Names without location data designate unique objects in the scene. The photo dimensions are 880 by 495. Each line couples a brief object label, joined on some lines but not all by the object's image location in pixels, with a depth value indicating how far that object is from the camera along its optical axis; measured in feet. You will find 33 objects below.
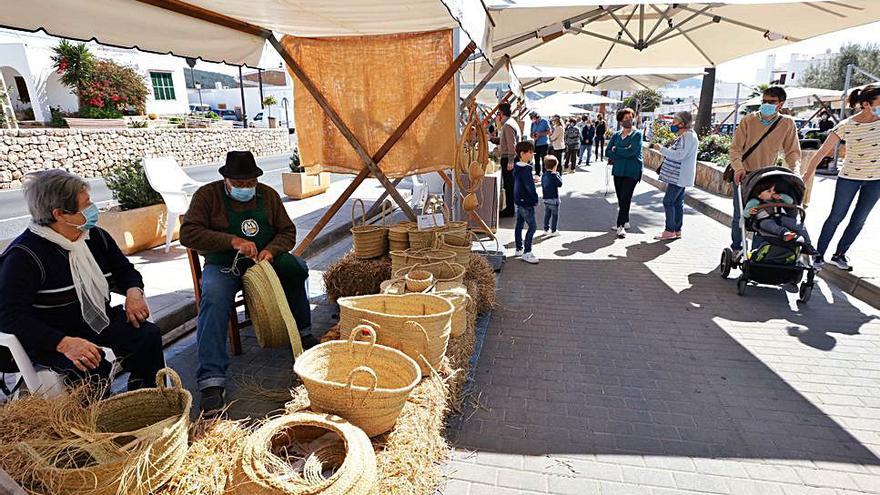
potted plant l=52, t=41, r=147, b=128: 58.68
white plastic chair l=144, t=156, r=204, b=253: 19.49
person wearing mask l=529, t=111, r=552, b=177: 42.24
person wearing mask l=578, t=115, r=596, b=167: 59.52
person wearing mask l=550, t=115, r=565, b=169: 46.93
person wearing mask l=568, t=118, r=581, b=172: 51.19
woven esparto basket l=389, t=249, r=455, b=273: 12.90
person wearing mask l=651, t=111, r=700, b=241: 21.50
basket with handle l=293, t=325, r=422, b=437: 6.50
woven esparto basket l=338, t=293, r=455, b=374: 8.51
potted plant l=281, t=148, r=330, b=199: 33.04
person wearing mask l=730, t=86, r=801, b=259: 17.15
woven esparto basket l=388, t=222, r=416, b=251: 14.58
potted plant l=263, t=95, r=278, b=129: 117.19
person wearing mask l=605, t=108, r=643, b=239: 22.43
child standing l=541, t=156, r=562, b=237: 21.58
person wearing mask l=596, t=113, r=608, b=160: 63.10
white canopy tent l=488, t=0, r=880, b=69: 16.74
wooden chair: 11.37
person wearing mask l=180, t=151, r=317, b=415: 9.71
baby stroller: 14.97
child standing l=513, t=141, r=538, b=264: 19.40
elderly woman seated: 7.41
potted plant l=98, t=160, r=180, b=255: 18.70
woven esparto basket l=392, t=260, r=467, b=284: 12.56
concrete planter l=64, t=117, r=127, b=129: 55.72
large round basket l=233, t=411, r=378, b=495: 5.25
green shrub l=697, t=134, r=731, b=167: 40.23
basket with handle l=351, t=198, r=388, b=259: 14.42
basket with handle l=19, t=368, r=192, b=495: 4.97
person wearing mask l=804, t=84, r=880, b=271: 15.87
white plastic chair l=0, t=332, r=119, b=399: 7.29
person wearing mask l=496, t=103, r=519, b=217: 29.07
